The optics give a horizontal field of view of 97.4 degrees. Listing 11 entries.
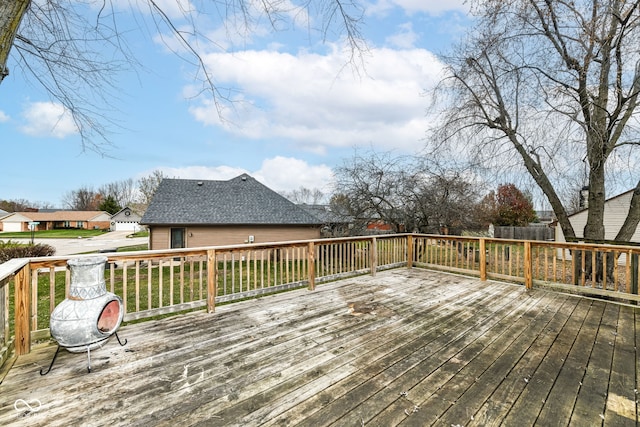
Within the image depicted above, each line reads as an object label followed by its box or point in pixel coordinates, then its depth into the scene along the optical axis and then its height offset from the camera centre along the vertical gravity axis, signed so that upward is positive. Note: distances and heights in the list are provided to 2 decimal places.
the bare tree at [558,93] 4.86 +2.38
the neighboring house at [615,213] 9.72 +0.02
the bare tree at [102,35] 2.09 +1.50
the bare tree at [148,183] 26.41 +3.05
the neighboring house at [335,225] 9.67 -0.37
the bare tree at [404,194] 8.74 +0.66
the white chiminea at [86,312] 2.25 -0.80
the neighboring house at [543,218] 26.05 -0.41
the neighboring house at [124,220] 38.50 -0.63
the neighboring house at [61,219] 42.47 -0.54
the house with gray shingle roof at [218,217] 12.18 -0.07
